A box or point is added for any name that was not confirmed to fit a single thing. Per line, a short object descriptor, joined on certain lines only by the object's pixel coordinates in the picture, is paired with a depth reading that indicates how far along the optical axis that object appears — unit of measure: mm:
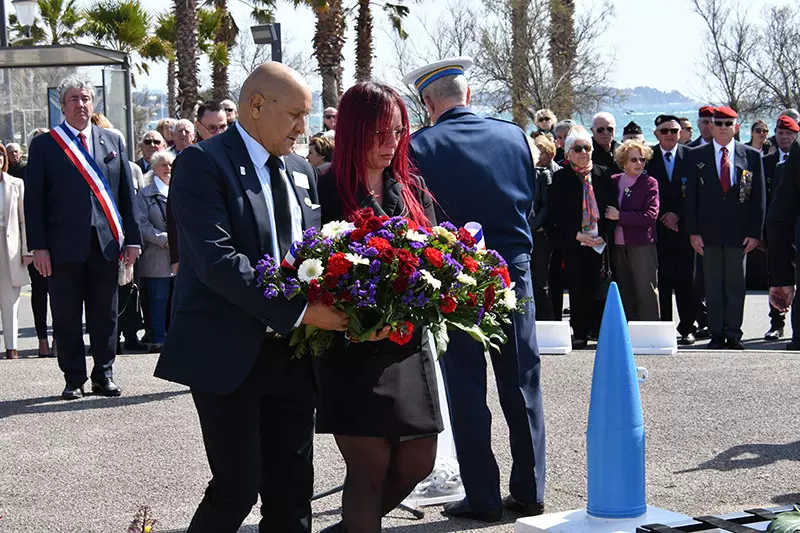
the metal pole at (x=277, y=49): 13356
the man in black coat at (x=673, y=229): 11766
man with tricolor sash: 8359
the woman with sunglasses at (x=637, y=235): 11273
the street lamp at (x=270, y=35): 13430
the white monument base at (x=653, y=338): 10297
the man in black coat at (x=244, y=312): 4008
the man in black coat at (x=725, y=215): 11102
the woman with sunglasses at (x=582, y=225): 11047
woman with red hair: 4191
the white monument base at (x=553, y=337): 10398
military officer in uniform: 5570
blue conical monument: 4758
